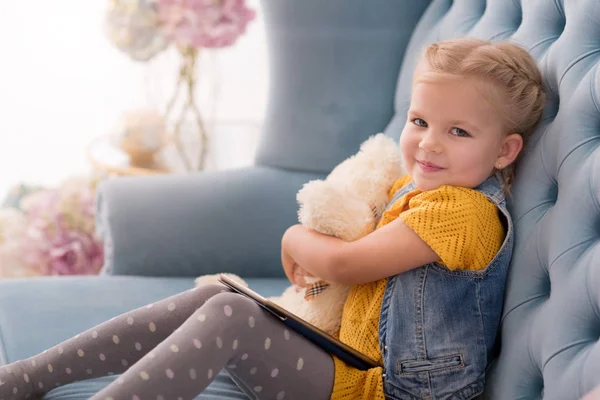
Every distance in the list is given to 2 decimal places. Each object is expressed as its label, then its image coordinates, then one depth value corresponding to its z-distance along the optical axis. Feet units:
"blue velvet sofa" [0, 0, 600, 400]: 3.42
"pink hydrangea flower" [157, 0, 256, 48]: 7.21
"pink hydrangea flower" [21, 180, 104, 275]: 7.08
